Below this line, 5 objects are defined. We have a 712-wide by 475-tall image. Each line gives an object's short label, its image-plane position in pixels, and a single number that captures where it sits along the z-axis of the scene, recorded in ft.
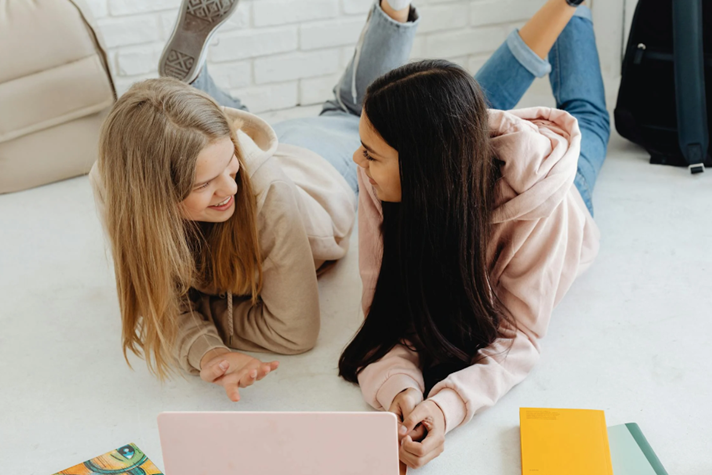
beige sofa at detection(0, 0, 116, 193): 5.36
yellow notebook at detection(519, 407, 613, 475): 3.06
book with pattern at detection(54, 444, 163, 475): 3.21
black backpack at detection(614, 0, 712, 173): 5.15
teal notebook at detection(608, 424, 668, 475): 3.07
